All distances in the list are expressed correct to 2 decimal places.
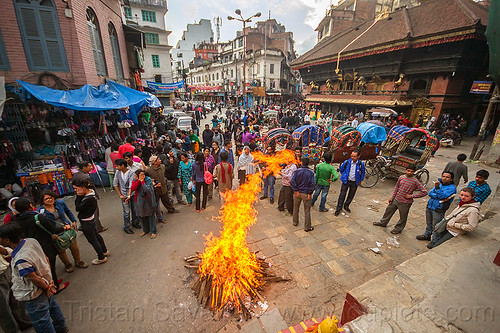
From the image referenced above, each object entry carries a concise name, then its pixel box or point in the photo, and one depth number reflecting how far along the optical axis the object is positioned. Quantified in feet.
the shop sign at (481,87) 41.75
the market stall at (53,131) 22.41
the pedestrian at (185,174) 22.76
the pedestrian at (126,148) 23.45
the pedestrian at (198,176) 21.53
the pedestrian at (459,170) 20.71
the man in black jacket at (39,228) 11.06
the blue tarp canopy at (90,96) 22.00
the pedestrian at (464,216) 13.43
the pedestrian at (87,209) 13.64
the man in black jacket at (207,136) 36.22
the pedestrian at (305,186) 18.61
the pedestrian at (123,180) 17.66
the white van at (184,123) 54.29
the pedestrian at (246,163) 23.80
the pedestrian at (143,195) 16.88
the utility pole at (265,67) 123.95
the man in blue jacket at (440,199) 15.78
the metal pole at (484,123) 36.41
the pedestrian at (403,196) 17.35
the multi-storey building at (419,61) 50.31
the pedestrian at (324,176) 20.73
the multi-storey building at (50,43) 22.95
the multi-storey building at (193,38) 211.41
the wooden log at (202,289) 12.54
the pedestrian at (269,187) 24.80
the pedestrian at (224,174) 21.56
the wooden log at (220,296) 12.13
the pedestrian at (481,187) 15.99
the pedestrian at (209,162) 22.71
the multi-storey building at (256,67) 131.24
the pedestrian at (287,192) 21.25
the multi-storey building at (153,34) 99.55
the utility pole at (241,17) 68.52
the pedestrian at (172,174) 22.70
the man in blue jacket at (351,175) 20.54
